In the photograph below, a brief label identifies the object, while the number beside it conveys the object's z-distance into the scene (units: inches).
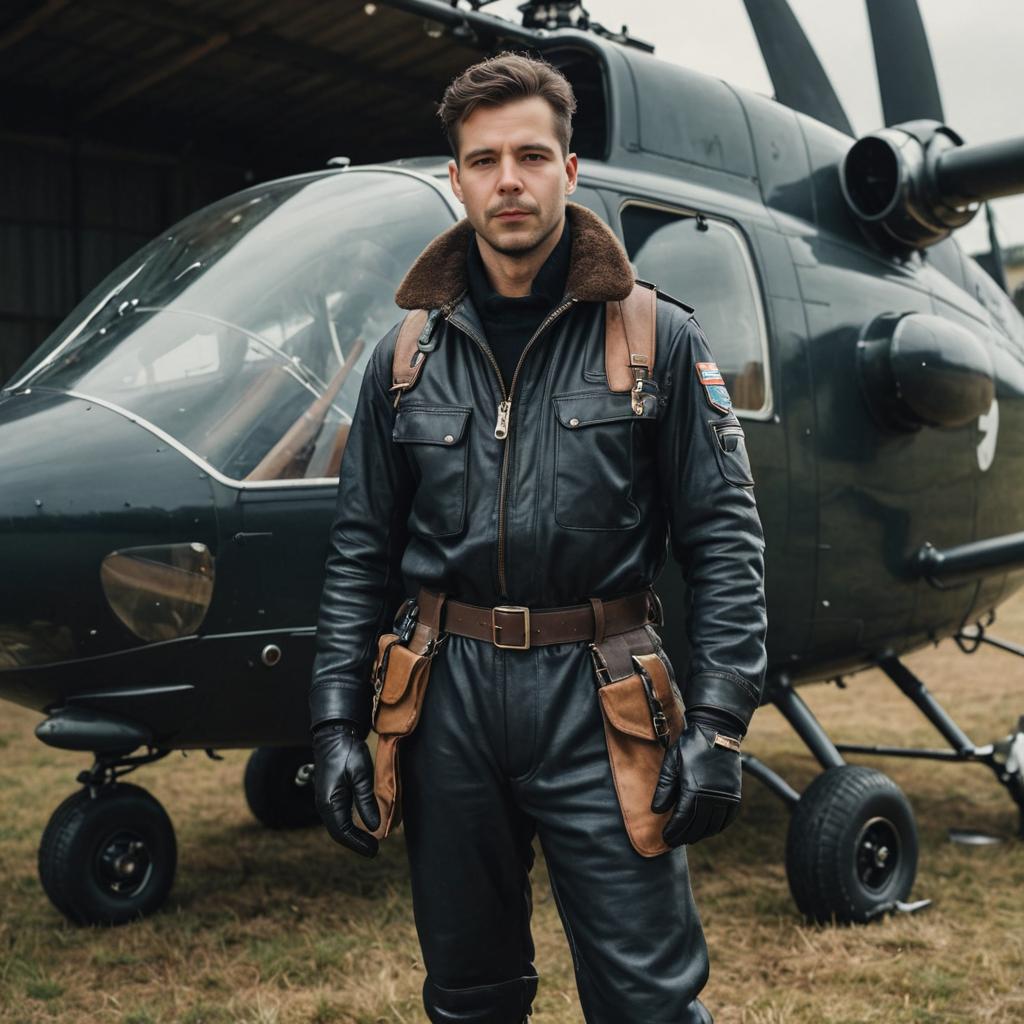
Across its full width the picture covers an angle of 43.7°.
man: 80.4
